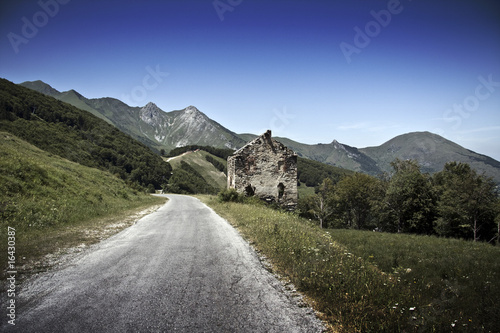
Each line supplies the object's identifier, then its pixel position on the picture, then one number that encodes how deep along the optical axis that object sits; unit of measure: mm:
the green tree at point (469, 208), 34781
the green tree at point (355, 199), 54853
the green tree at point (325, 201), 54672
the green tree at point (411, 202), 42219
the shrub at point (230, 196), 20598
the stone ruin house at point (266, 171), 21359
